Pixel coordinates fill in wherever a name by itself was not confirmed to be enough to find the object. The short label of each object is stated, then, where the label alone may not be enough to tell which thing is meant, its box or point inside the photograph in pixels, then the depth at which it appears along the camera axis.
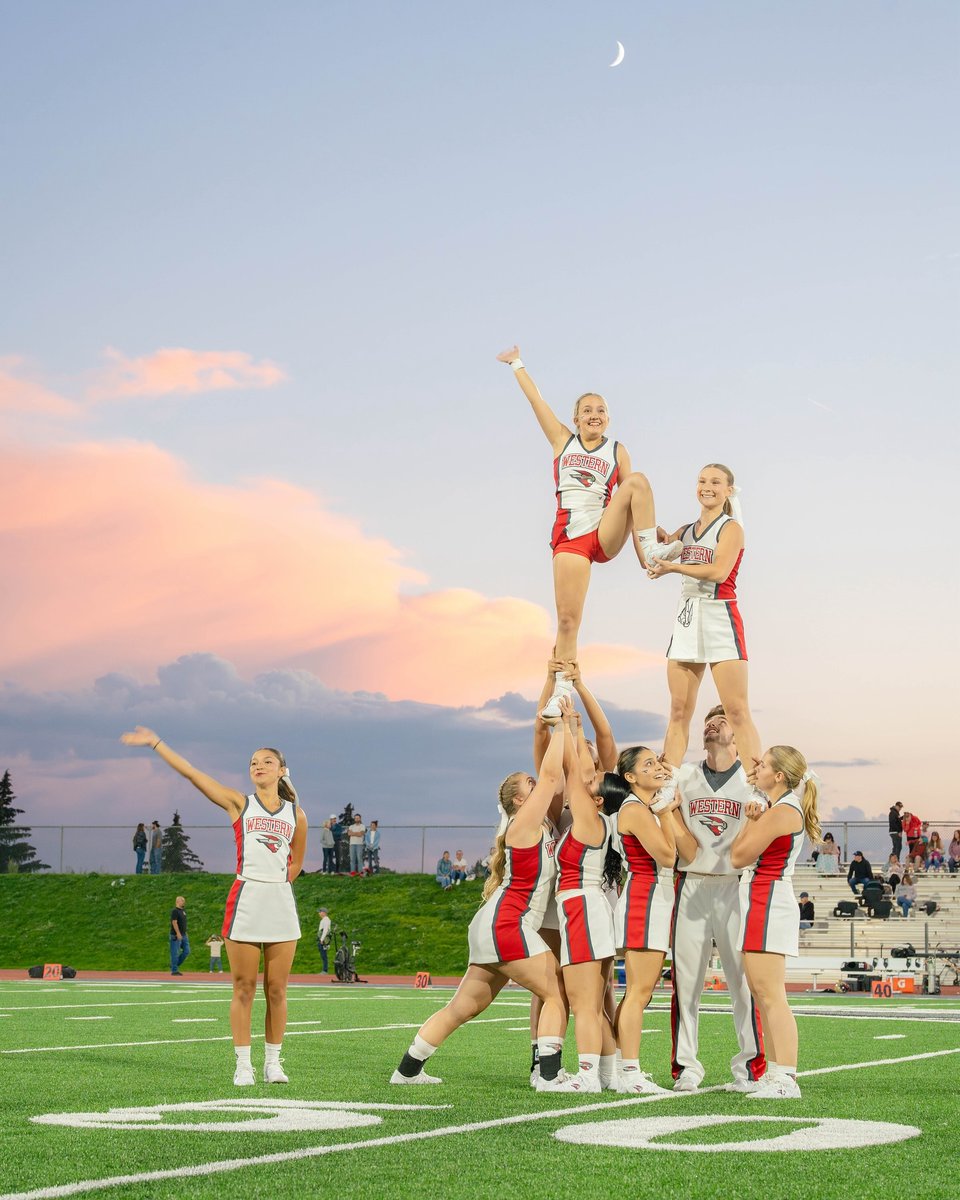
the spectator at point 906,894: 33.41
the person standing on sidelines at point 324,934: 31.88
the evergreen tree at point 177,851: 43.50
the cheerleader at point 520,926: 8.52
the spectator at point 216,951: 32.94
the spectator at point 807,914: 32.06
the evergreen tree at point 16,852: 44.66
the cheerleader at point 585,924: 8.44
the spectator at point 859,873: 35.44
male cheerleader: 8.55
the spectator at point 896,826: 36.69
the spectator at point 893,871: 35.28
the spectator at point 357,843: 39.94
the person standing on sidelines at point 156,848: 42.84
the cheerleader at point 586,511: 9.55
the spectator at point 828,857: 37.28
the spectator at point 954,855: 36.09
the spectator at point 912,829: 37.06
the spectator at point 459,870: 40.47
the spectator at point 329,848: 41.38
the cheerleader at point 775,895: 8.16
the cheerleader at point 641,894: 8.37
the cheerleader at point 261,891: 8.70
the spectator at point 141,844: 42.50
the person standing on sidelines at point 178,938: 30.33
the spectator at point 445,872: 40.00
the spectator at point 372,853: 41.09
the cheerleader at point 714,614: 9.45
